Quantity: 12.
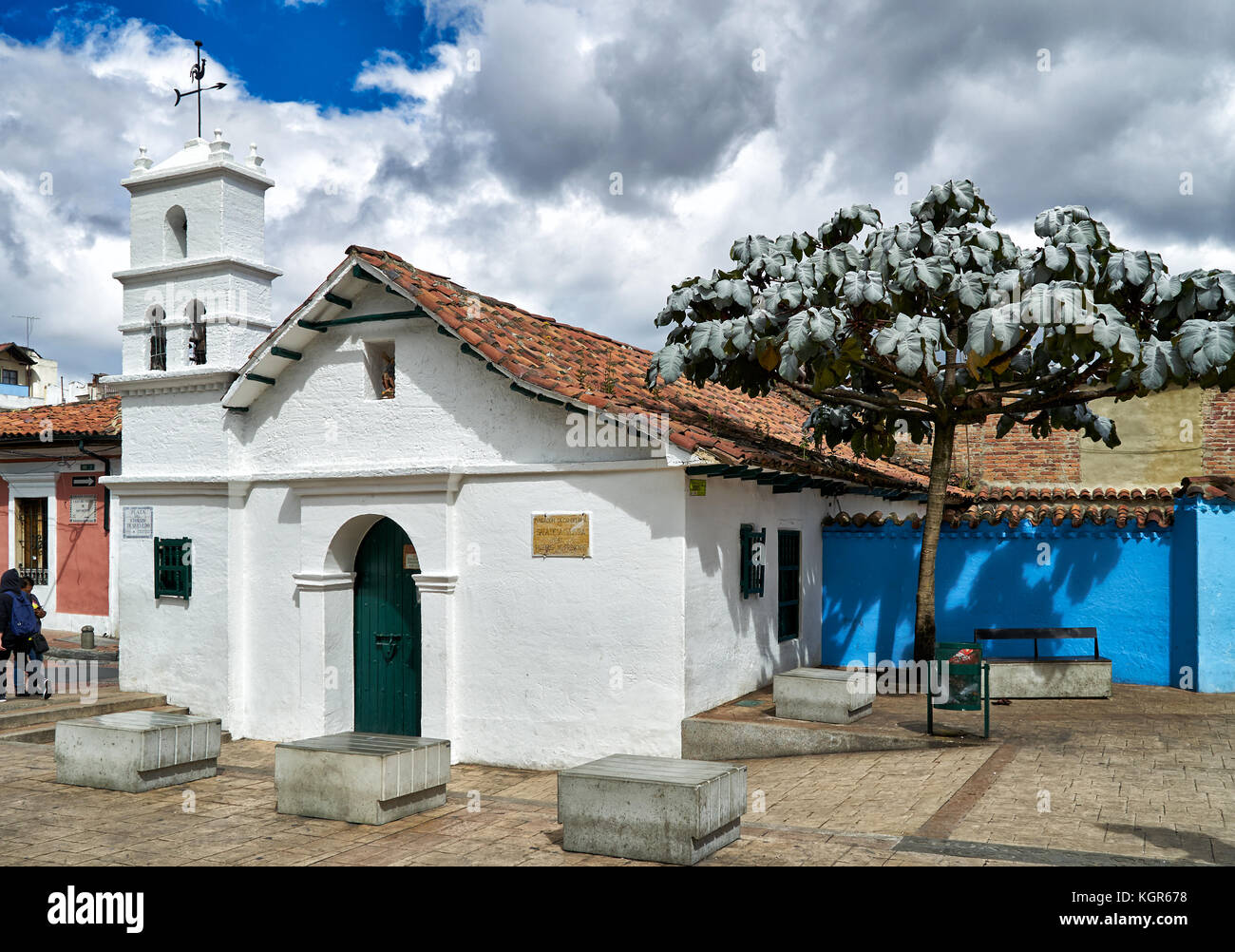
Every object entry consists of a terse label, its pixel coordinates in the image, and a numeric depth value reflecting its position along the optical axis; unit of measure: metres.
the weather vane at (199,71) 12.28
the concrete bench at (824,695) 9.73
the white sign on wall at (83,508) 17.53
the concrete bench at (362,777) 7.73
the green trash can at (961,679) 9.76
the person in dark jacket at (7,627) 12.17
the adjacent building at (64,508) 17.31
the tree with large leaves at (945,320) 8.27
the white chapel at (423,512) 10.01
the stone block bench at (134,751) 8.98
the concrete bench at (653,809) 6.45
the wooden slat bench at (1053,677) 11.46
